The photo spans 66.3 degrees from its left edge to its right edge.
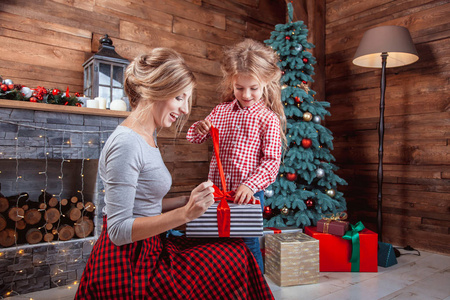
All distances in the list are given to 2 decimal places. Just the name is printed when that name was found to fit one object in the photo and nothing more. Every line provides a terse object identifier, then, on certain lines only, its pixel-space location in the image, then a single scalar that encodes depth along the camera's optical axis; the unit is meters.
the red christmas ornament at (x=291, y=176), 2.72
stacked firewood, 2.02
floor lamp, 2.57
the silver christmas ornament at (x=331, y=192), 2.77
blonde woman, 0.94
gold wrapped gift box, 2.07
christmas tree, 2.68
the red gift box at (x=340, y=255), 2.32
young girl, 1.54
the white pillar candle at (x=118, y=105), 2.24
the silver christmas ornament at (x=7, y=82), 1.94
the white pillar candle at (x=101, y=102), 2.18
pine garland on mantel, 1.91
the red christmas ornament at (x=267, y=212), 2.74
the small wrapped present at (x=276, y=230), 2.36
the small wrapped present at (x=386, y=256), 2.44
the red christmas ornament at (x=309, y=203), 2.70
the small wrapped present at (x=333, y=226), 2.30
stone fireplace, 1.92
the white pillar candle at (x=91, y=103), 2.15
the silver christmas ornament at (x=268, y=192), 2.68
